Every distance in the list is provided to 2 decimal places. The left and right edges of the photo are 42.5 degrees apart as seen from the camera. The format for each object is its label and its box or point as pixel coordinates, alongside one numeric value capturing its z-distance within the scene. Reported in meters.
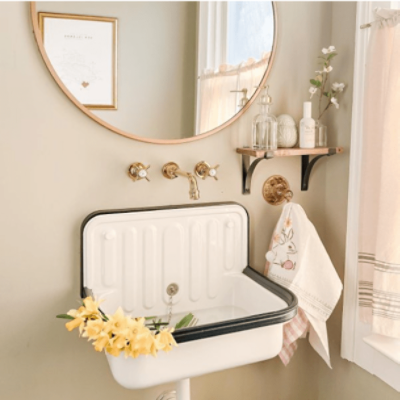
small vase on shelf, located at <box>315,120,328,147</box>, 1.92
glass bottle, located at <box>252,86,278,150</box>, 1.82
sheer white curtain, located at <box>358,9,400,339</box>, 1.62
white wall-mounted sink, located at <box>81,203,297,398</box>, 1.47
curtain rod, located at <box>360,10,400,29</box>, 1.60
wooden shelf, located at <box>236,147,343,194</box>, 1.77
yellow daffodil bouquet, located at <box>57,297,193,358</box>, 1.30
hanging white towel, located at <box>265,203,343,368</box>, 1.84
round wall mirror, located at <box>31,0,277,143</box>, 1.61
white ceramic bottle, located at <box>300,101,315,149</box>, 1.87
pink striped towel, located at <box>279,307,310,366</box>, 1.85
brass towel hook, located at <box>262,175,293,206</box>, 1.96
